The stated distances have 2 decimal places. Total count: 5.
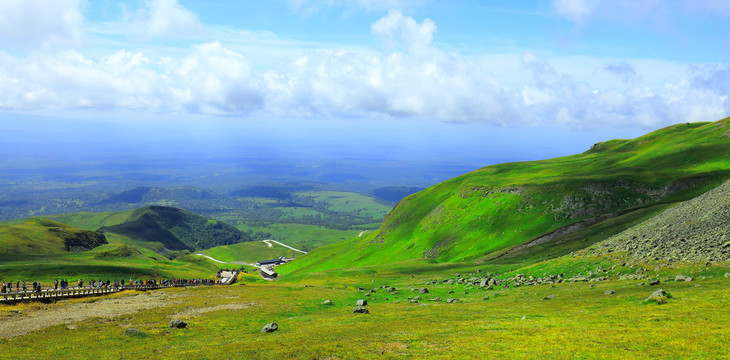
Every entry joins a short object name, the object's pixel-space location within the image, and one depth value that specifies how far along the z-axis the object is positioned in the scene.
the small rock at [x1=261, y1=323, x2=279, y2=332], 38.31
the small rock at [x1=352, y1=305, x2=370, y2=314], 47.00
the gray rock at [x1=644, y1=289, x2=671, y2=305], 36.31
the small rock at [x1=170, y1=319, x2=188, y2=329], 40.69
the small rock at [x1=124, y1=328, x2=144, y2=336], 37.31
